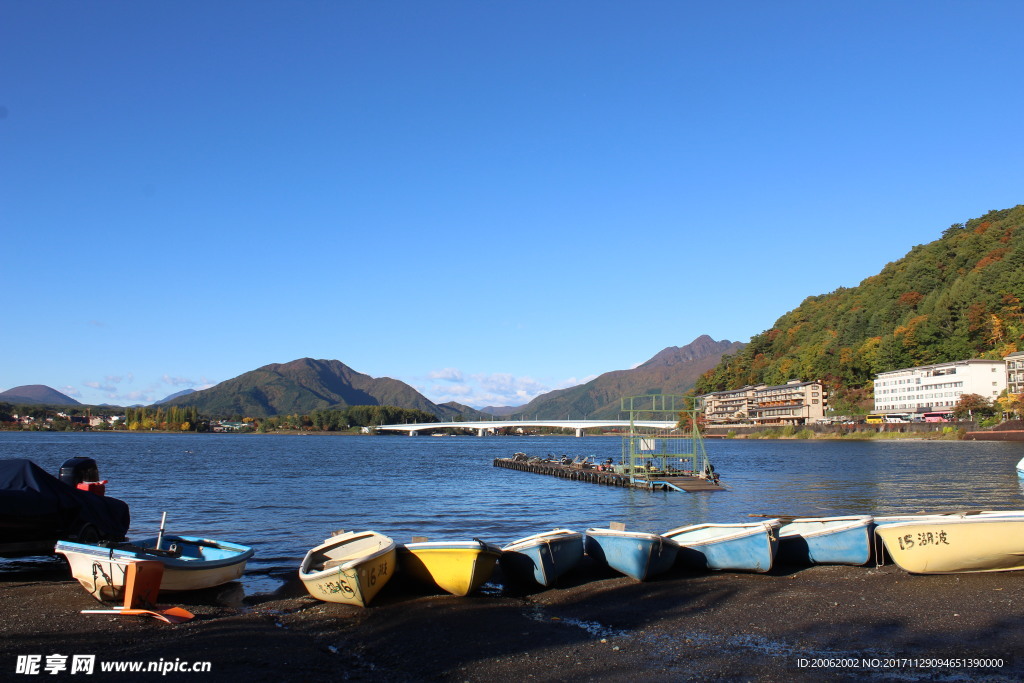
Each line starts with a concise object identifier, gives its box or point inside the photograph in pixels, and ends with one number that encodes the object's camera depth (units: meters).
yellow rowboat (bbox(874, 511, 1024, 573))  15.43
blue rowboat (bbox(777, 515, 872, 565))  17.20
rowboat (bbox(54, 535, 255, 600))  14.29
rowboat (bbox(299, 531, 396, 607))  14.23
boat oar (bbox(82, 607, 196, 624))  13.23
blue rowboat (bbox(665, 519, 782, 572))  16.69
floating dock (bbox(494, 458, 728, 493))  45.75
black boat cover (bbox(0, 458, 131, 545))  17.42
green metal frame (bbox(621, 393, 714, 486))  47.31
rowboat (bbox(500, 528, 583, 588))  16.06
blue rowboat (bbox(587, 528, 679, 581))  16.39
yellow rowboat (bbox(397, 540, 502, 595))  15.15
